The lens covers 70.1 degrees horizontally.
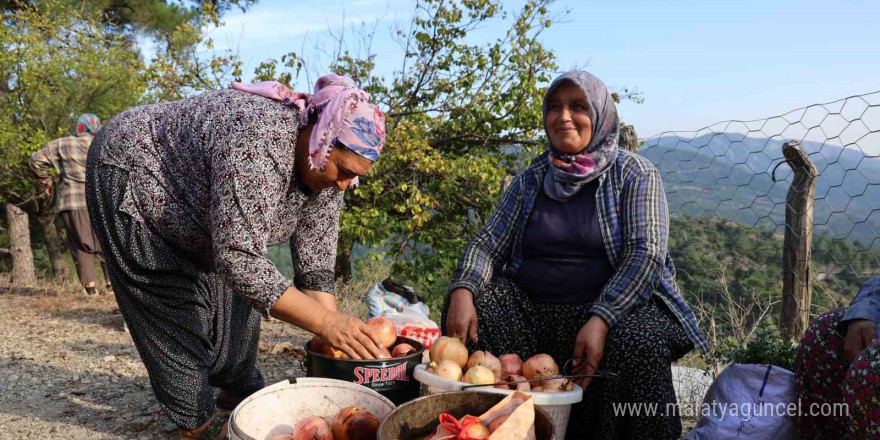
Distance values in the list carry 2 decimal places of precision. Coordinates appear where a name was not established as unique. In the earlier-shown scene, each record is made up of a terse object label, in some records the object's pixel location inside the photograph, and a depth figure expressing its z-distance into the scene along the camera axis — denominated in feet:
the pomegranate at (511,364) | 8.18
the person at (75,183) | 21.84
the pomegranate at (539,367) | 7.88
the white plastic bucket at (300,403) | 7.17
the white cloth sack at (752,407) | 7.93
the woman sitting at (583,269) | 8.13
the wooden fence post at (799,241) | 12.09
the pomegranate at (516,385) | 7.68
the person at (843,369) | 6.16
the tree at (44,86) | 27.50
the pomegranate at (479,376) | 7.50
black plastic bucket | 8.03
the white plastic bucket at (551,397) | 7.02
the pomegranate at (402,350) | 8.77
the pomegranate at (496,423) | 5.88
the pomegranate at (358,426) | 6.63
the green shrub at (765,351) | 9.21
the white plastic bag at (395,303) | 11.31
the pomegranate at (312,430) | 6.75
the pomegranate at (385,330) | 8.83
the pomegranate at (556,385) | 7.36
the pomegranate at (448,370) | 7.69
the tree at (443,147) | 20.15
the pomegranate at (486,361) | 8.04
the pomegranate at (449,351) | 8.16
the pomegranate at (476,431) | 5.63
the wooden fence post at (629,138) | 13.58
